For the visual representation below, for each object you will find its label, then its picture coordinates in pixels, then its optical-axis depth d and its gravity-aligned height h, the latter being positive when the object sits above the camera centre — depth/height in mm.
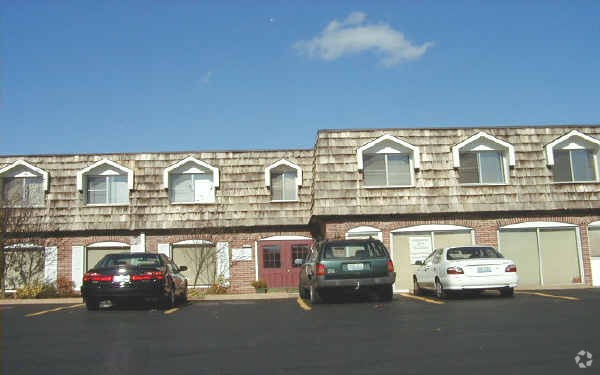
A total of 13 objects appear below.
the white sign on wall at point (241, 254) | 23875 +495
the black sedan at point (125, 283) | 13344 -260
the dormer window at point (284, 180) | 24594 +3459
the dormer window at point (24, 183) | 24359 +3752
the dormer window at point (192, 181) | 24594 +3558
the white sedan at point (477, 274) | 14250 -410
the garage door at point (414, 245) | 21328 +491
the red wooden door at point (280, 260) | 23953 +187
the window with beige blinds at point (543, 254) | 21531 -3
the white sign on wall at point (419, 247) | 21359 +411
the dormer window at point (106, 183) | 24531 +3622
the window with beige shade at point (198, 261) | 23828 +273
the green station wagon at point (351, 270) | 13516 -172
